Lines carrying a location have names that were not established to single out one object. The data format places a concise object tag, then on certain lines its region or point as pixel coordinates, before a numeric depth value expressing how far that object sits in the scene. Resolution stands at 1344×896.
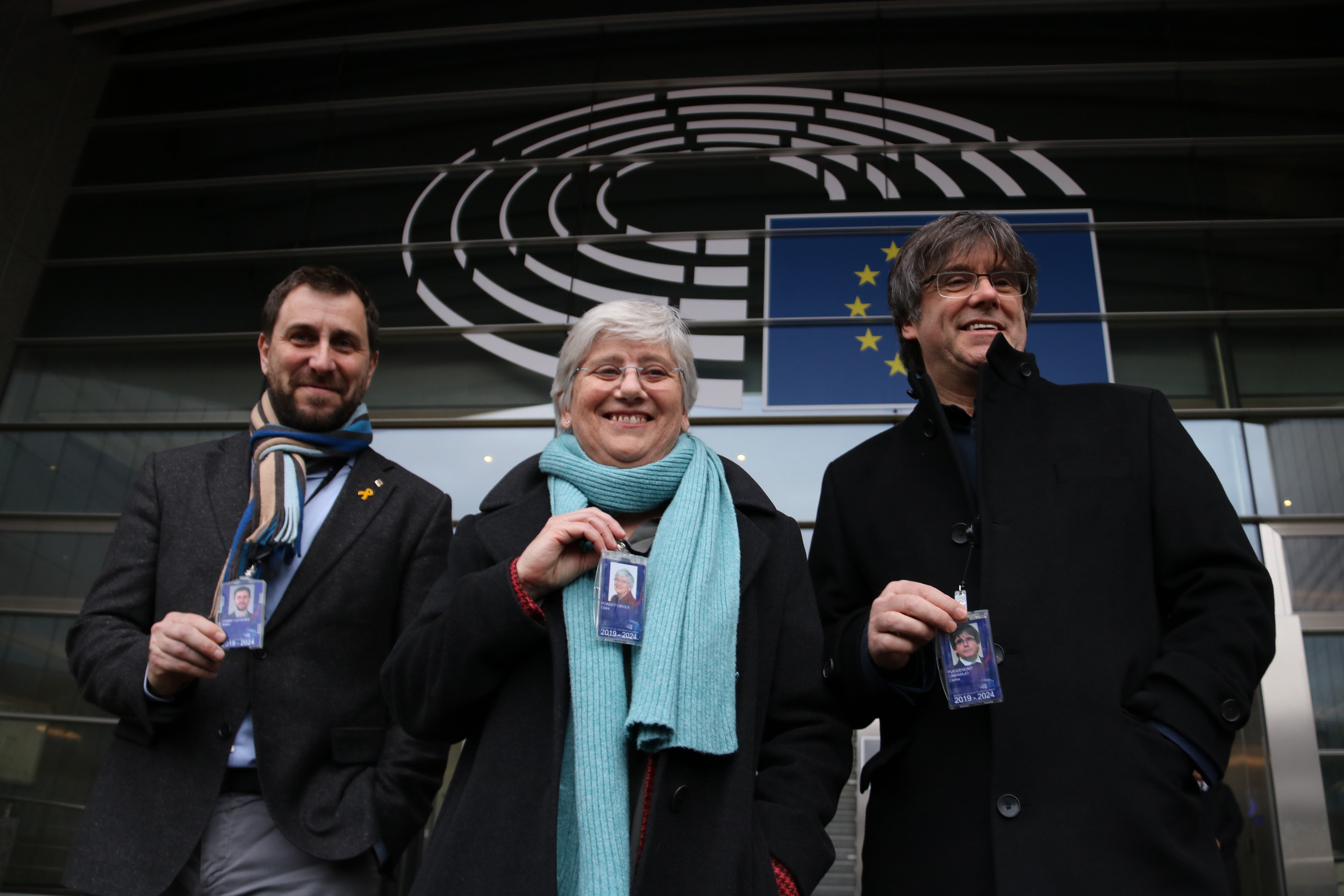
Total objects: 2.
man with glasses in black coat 1.74
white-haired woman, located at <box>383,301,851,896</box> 1.80
